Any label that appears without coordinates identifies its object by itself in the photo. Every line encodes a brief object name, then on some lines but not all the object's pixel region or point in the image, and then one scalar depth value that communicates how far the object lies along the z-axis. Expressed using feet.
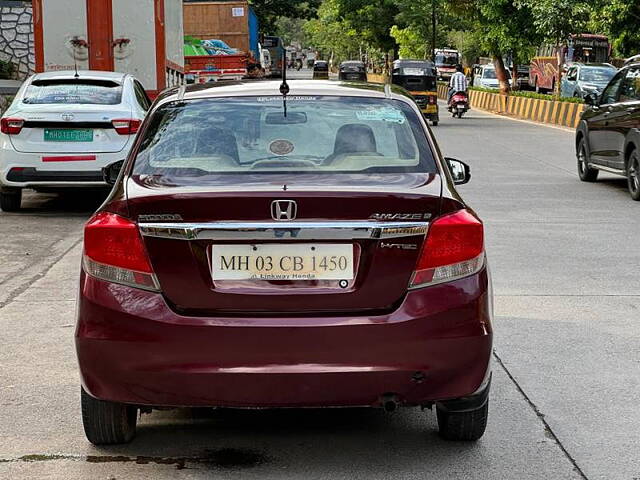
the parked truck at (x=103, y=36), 55.21
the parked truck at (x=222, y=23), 128.98
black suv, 48.96
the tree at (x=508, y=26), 137.39
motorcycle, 126.31
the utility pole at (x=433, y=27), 214.69
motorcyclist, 125.18
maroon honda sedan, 14.25
